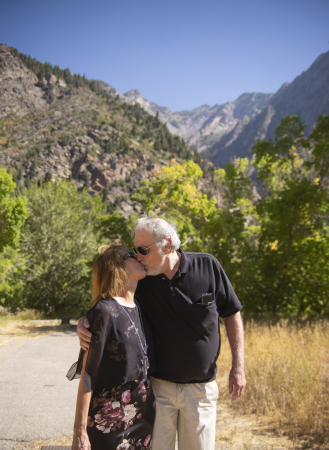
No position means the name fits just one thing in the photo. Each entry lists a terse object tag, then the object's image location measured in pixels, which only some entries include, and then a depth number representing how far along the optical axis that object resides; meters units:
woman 1.56
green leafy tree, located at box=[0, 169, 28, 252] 17.58
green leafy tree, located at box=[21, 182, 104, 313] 22.52
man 1.94
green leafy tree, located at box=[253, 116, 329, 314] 11.37
